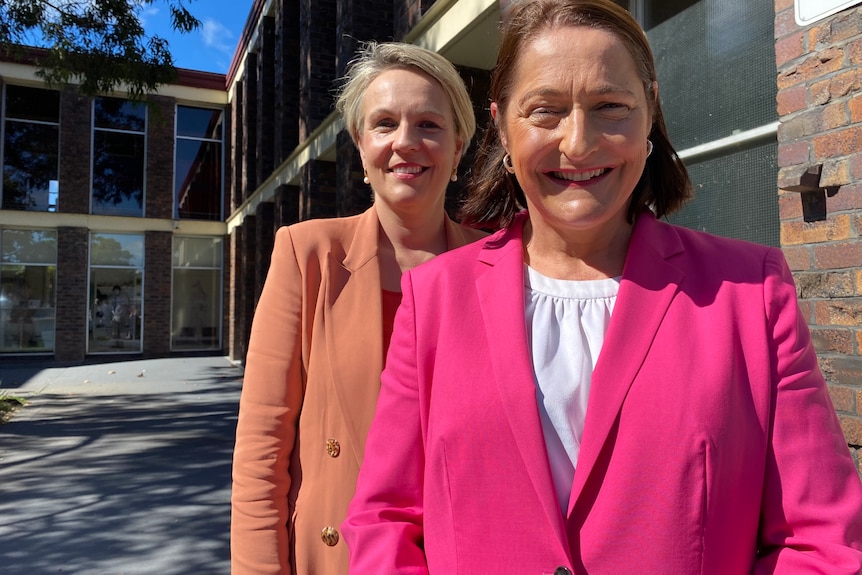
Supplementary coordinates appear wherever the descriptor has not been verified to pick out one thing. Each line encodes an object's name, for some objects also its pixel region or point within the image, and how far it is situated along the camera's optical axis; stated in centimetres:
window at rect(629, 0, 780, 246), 300
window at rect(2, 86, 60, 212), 1755
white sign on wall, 229
